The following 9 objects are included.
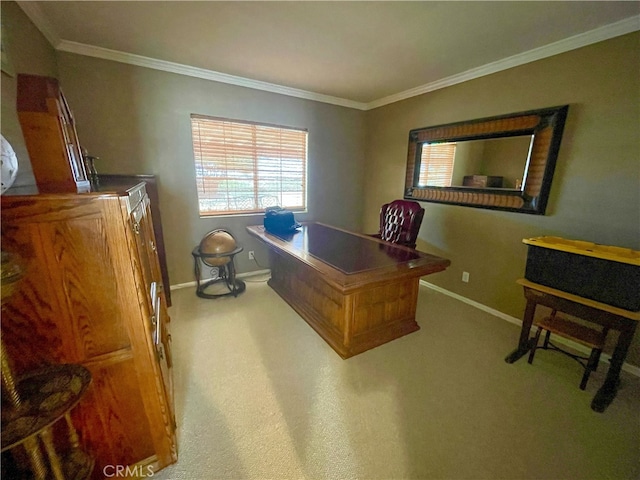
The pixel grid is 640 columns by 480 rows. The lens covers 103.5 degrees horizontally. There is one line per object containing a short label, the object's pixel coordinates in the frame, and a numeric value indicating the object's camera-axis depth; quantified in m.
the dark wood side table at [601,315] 1.49
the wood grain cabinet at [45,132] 1.02
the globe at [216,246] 2.83
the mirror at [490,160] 2.22
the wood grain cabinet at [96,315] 0.85
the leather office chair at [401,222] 2.62
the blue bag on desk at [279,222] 2.90
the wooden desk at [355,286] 1.83
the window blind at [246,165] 3.05
